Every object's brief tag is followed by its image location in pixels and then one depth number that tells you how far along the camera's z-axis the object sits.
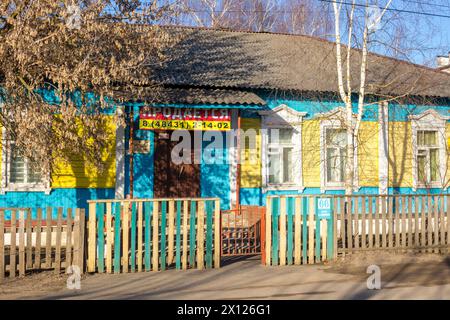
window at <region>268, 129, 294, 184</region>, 14.62
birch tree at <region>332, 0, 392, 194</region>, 12.09
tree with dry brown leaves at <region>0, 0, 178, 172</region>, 9.26
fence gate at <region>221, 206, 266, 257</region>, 10.20
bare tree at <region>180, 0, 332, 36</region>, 31.06
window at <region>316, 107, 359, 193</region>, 14.80
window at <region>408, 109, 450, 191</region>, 15.79
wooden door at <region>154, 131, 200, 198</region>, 13.83
